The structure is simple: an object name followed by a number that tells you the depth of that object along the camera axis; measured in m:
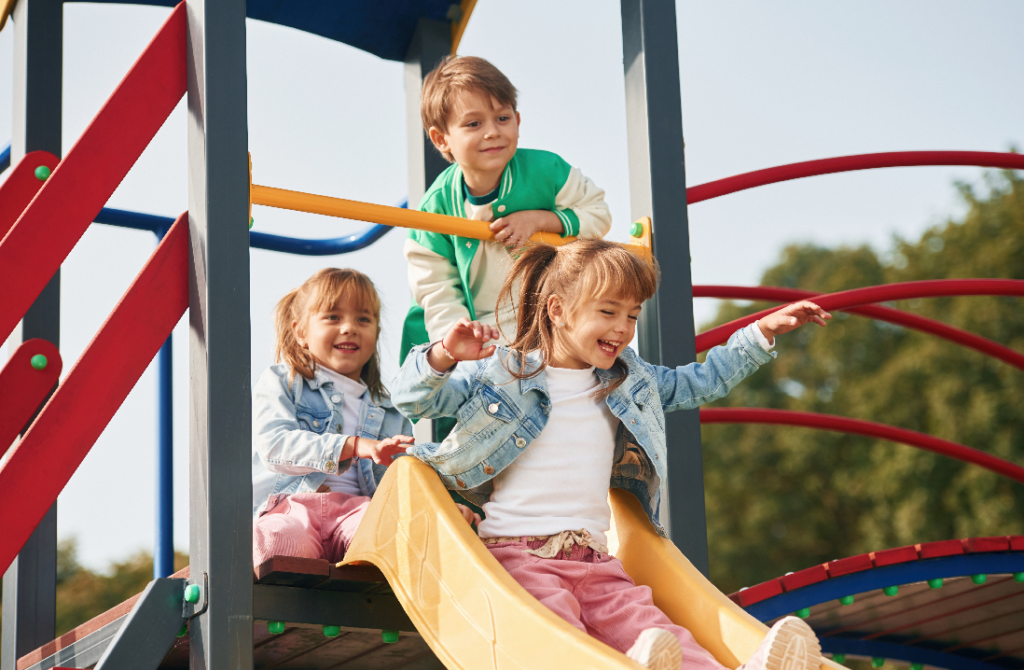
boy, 3.07
